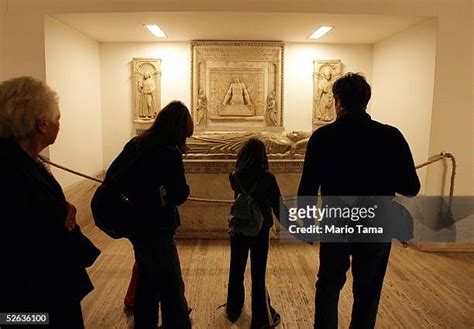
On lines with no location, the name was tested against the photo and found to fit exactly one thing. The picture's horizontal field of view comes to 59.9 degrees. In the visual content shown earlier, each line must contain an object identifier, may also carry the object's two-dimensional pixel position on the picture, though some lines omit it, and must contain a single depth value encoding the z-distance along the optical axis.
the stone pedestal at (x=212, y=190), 4.29
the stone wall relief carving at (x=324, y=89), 6.15
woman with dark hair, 1.75
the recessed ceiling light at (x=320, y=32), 4.97
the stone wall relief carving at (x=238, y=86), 6.02
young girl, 2.34
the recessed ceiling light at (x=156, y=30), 4.89
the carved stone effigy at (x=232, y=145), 4.32
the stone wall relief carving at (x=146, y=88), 6.06
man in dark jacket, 1.76
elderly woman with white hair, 1.07
